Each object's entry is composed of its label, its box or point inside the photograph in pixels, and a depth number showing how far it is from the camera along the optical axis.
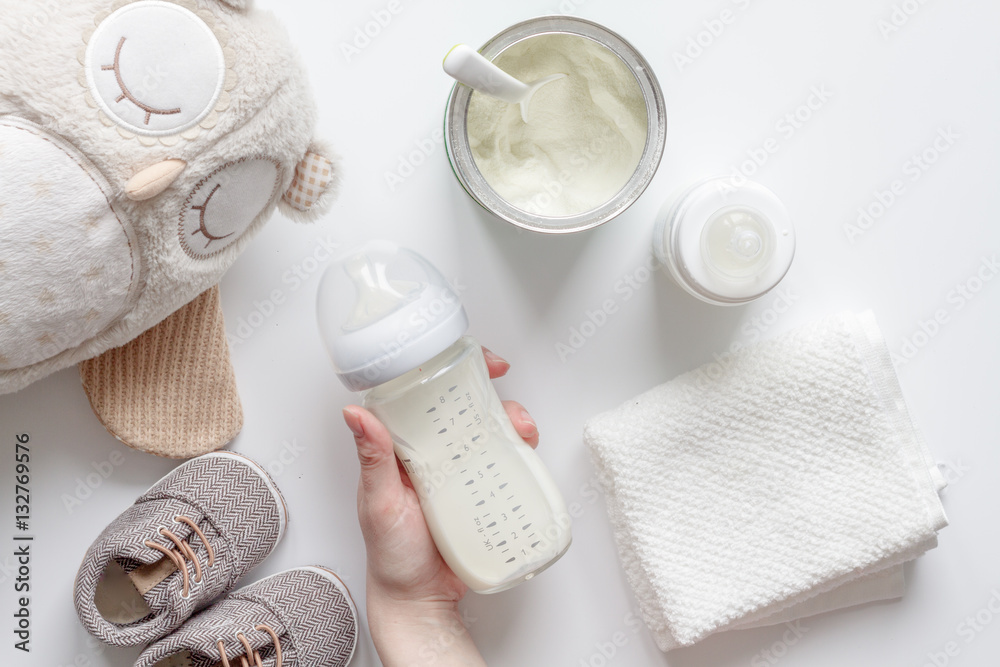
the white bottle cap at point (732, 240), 0.66
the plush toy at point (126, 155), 0.49
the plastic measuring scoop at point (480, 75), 0.55
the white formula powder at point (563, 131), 0.65
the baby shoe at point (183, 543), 0.74
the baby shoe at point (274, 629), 0.73
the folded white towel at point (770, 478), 0.74
